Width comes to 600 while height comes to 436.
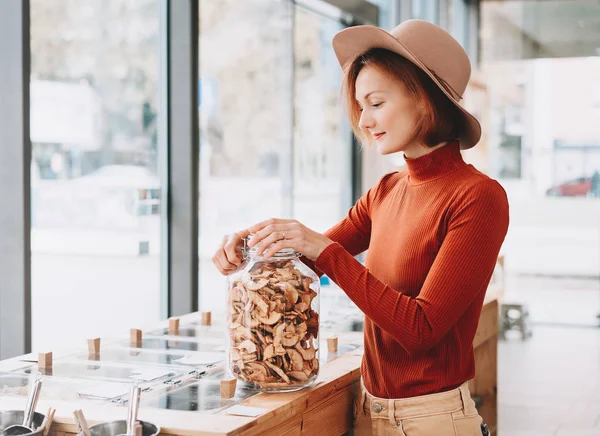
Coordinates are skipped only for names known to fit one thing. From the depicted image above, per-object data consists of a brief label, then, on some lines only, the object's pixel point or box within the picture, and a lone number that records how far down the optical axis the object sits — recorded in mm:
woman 1658
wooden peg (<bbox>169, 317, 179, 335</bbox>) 2609
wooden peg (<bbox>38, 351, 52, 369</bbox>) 2100
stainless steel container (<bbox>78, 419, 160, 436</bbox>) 1522
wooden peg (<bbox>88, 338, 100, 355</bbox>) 2283
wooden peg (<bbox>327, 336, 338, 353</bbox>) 2287
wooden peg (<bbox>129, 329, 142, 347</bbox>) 2414
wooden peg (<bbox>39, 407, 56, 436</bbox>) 1586
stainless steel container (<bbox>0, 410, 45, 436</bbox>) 1603
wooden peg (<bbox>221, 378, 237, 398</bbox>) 1742
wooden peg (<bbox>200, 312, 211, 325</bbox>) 2762
